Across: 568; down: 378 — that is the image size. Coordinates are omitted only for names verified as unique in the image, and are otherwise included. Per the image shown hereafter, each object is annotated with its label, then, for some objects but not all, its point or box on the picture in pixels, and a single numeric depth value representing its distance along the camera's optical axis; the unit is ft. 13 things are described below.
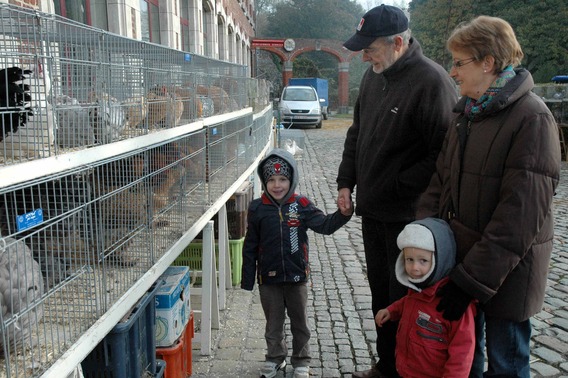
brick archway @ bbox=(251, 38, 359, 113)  135.85
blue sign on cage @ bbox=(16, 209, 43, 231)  5.83
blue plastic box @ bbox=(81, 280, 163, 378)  8.40
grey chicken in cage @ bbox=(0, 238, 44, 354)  5.95
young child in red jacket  8.46
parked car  81.61
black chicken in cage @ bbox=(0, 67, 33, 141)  6.16
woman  7.53
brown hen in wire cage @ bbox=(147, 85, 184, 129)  11.18
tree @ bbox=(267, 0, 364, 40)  181.98
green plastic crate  16.01
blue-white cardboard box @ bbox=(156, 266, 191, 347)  11.09
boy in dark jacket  12.09
